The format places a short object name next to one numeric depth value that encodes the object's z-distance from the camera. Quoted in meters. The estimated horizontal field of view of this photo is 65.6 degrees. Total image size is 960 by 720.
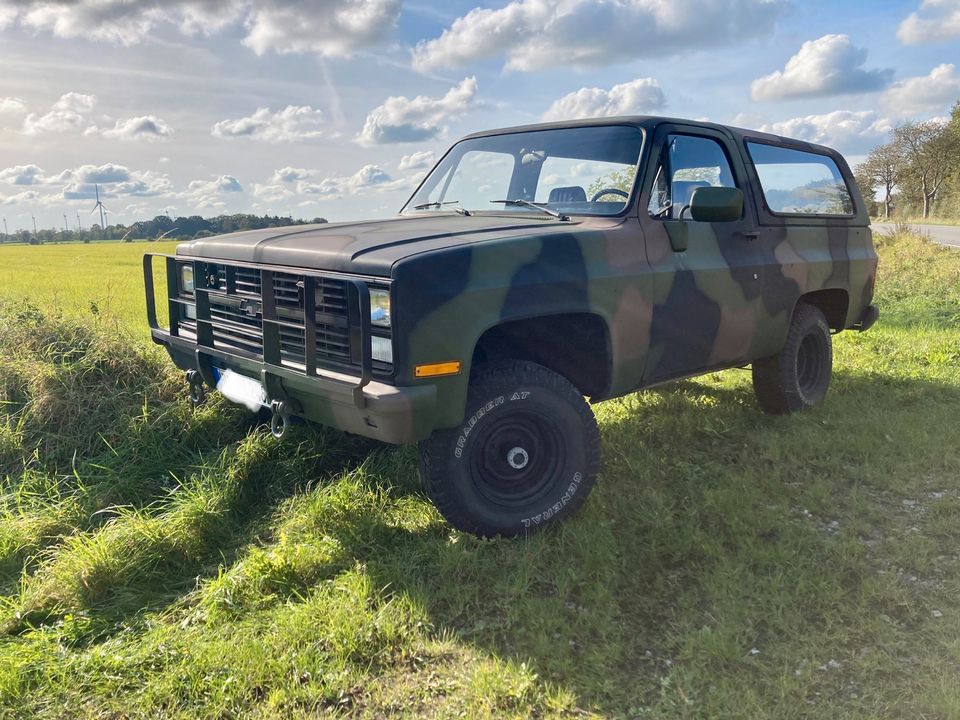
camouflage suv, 2.98
